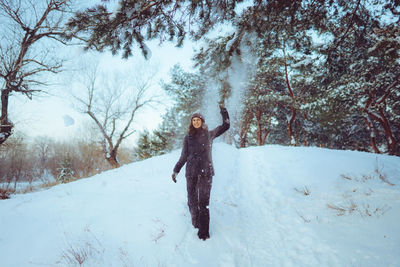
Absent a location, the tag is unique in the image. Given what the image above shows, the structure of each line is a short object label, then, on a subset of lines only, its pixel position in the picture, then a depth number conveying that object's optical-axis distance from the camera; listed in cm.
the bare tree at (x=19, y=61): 575
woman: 263
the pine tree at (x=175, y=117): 1462
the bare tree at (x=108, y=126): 1440
